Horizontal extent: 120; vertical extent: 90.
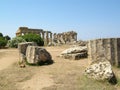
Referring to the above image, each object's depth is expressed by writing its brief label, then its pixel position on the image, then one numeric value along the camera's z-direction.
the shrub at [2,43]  12.43
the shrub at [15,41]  11.94
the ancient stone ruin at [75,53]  6.41
